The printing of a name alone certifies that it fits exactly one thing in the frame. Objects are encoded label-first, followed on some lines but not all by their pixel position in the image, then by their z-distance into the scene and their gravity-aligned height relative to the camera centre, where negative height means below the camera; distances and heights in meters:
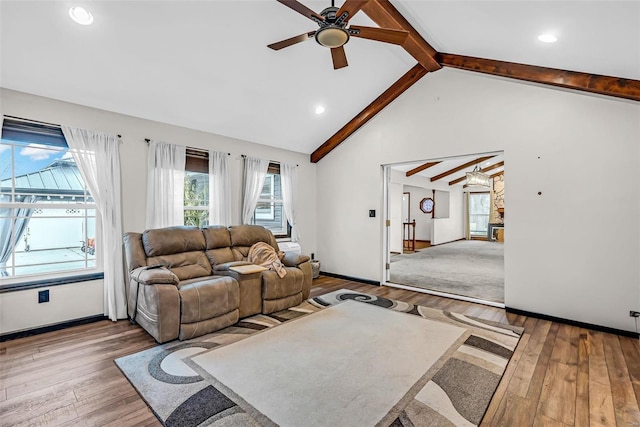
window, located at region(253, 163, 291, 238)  5.51 +0.03
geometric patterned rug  1.86 -1.30
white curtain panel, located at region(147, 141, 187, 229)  3.92 +0.33
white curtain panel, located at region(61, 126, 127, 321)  3.43 +0.15
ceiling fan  2.26 +1.49
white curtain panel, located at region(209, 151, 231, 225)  4.59 +0.29
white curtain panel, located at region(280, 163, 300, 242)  5.64 +0.33
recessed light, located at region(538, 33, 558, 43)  2.90 +1.67
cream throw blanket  3.87 -0.67
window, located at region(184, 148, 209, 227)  4.43 +0.31
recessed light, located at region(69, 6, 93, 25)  2.50 +1.66
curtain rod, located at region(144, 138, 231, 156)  3.93 +0.89
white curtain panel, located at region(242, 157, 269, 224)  4.95 +0.42
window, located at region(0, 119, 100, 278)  3.11 +0.03
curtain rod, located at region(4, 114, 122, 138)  3.04 +0.93
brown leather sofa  2.90 -0.81
